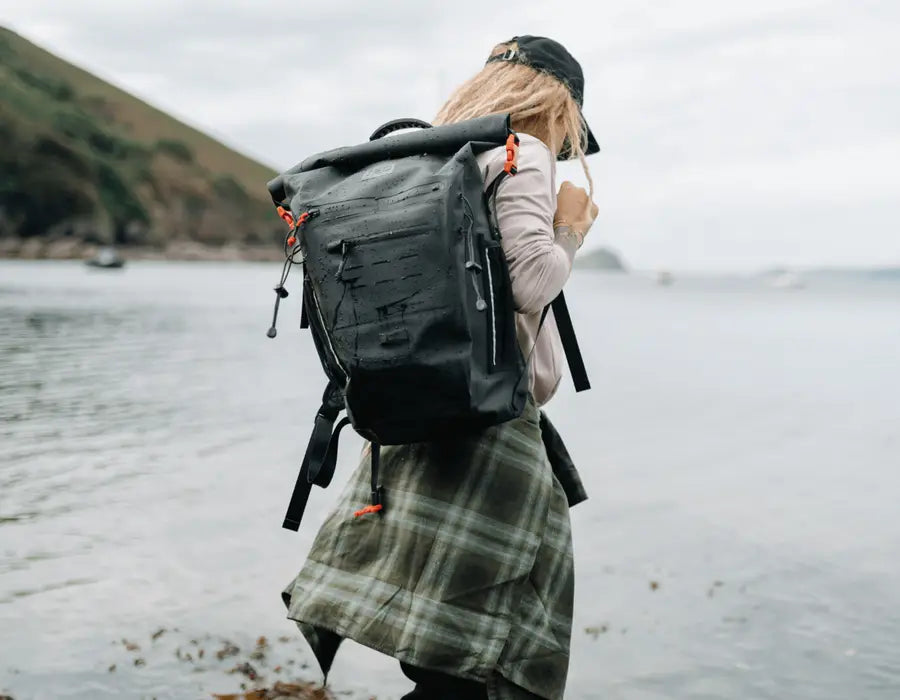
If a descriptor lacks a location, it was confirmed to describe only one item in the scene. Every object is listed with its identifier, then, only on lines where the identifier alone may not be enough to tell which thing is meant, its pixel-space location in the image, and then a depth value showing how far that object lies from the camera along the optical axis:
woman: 2.39
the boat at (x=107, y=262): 77.49
